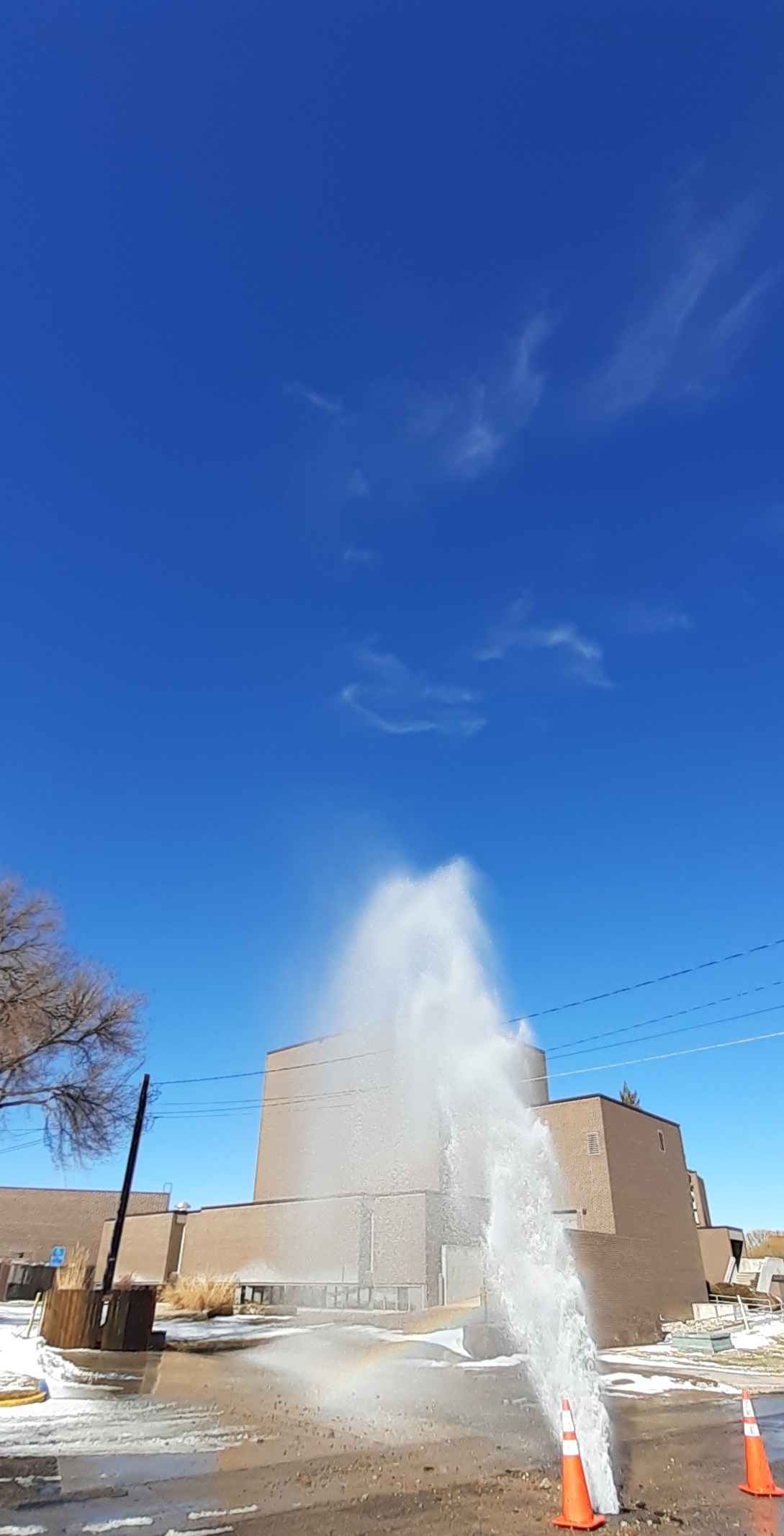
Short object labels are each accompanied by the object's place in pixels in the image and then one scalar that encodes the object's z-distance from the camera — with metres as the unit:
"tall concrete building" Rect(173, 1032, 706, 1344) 32.66
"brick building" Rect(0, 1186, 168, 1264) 60.62
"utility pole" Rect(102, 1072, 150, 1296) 25.33
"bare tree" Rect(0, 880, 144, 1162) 25.66
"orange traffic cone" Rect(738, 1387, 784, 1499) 8.39
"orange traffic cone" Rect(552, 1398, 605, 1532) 6.78
